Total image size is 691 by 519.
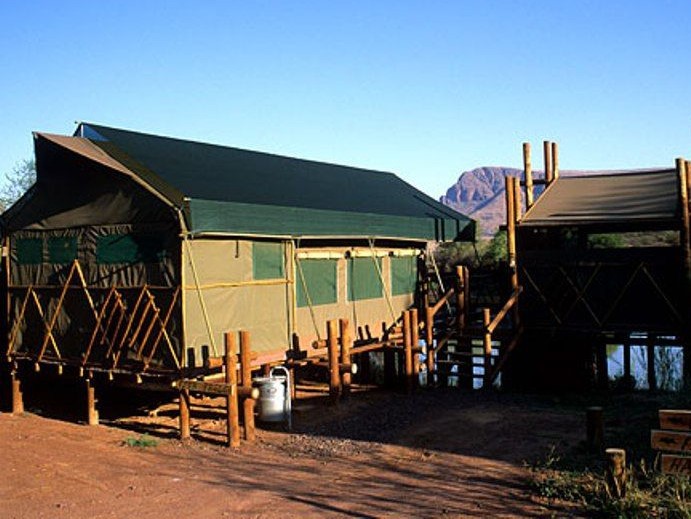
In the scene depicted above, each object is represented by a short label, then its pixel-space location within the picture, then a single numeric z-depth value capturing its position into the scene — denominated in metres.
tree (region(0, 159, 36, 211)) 41.34
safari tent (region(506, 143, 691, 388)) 14.35
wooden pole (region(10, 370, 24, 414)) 14.27
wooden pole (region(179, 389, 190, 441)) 11.40
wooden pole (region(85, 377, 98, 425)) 12.92
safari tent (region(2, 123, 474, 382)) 11.80
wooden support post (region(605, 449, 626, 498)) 7.02
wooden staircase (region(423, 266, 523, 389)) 15.12
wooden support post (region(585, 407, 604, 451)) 9.06
